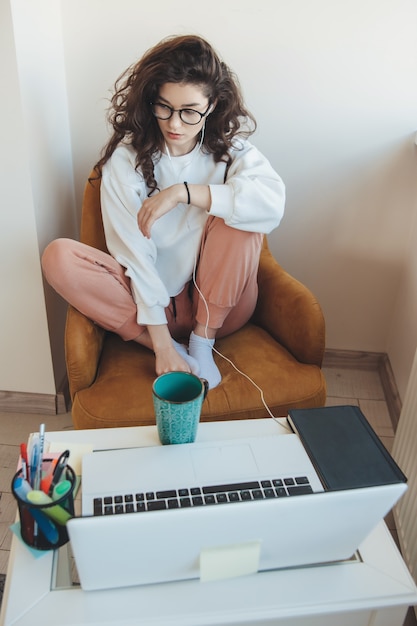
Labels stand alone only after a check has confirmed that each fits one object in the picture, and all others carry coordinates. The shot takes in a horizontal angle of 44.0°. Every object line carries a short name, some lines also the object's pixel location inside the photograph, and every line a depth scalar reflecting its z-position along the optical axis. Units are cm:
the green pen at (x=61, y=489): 76
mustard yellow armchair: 120
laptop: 65
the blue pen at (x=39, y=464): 78
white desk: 70
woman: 120
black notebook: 82
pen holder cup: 74
